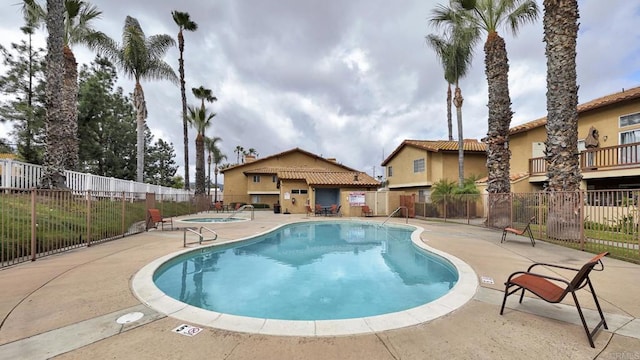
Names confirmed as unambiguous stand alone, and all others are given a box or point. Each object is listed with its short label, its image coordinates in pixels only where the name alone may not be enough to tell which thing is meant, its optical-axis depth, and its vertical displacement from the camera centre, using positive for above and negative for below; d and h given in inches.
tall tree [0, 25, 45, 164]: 913.5 +332.0
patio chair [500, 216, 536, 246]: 369.7 -62.7
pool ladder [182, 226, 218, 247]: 362.7 -69.1
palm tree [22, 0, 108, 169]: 530.9 +335.5
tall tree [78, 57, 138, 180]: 1096.2 +289.4
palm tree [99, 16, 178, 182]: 770.8 +385.2
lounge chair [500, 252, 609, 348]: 130.8 -54.0
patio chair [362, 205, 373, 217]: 852.6 -69.2
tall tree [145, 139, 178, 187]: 1690.5 +171.6
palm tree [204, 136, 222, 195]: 1948.1 +316.9
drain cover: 147.4 -68.8
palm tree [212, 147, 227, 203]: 2065.7 +262.9
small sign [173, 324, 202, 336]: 136.5 -69.8
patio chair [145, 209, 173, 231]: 505.3 -49.4
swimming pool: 142.9 -71.7
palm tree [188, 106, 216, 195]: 1144.8 +279.1
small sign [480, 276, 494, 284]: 215.8 -73.4
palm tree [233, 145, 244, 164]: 3129.4 +445.0
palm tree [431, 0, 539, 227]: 540.7 +219.5
